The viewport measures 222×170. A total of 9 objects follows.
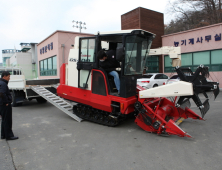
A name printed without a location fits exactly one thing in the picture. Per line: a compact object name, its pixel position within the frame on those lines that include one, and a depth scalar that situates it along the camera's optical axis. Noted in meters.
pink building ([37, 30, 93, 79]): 16.92
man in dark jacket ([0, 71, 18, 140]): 4.51
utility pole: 38.93
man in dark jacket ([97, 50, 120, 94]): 5.40
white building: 34.19
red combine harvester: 4.68
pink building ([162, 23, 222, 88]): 14.54
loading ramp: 6.61
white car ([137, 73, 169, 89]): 12.16
